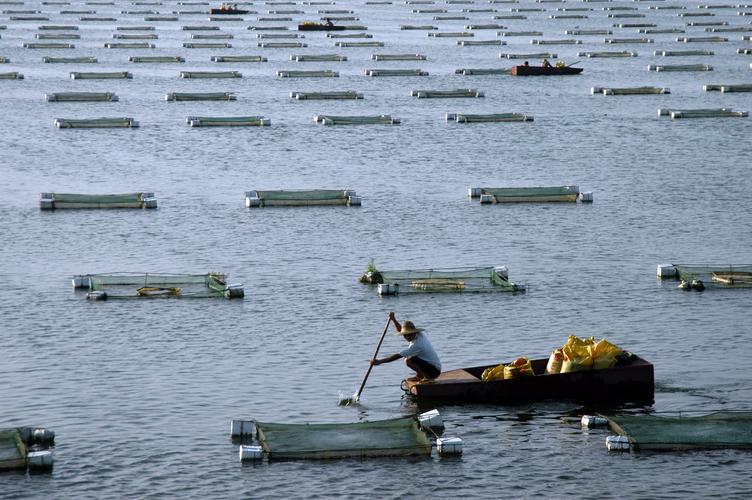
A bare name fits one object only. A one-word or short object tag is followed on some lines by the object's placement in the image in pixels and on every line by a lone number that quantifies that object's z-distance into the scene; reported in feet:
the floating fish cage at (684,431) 140.05
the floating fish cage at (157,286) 203.41
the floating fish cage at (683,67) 500.33
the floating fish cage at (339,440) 136.90
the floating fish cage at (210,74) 478.59
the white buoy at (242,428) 143.33
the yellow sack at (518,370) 156.35
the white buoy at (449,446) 138.31
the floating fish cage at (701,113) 388.78
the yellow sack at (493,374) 158.51
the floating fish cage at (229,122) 374.43
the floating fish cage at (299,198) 272.51
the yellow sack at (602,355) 156.87
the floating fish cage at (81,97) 421.18
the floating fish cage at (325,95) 428.15
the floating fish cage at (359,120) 376.68
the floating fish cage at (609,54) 542.57
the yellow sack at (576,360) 156.76
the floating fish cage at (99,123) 371.97
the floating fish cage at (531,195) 273.33
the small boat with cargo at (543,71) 479.82
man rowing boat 155.74
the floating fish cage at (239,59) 528.63
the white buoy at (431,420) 145.69
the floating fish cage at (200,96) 424.46
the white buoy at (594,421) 147.13
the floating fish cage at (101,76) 471.62
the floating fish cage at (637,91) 436.35
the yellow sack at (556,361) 158.40
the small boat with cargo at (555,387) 155.12
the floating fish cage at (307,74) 482.69
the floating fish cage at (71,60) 519.60
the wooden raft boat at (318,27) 649.61
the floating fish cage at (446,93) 431.02
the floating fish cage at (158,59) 522.88
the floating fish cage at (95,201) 267.80
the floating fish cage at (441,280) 206.08
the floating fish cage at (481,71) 487.20
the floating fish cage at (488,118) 381.81
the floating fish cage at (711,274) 210.79
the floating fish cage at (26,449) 132.98
